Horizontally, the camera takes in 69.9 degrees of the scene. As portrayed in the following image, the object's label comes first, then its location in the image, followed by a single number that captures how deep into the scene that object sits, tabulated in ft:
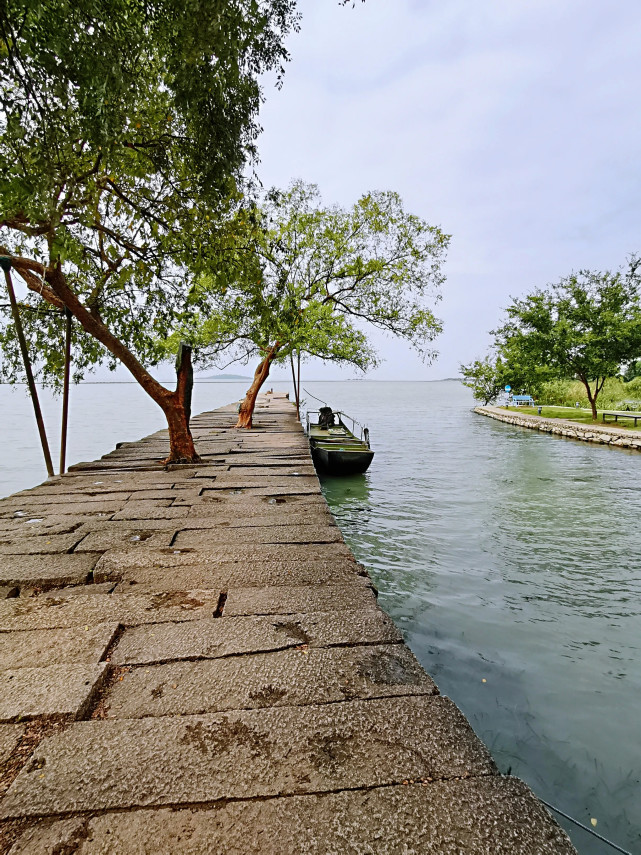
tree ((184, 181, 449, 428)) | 42.50
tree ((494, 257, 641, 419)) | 77.56
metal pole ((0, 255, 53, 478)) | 20.39
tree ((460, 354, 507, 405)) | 146.80
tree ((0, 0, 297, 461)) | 10.55
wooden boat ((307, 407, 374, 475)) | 43.62
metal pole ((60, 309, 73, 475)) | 25.52
